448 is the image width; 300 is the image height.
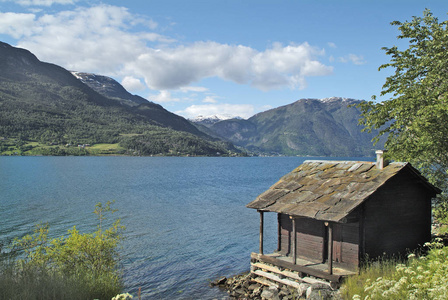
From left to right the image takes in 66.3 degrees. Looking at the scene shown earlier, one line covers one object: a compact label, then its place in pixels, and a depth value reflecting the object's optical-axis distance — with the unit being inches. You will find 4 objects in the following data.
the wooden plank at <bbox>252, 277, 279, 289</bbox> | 720.2
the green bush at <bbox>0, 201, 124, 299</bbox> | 395.5
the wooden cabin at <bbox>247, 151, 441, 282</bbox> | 621.9
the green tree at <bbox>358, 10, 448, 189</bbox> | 697.0
